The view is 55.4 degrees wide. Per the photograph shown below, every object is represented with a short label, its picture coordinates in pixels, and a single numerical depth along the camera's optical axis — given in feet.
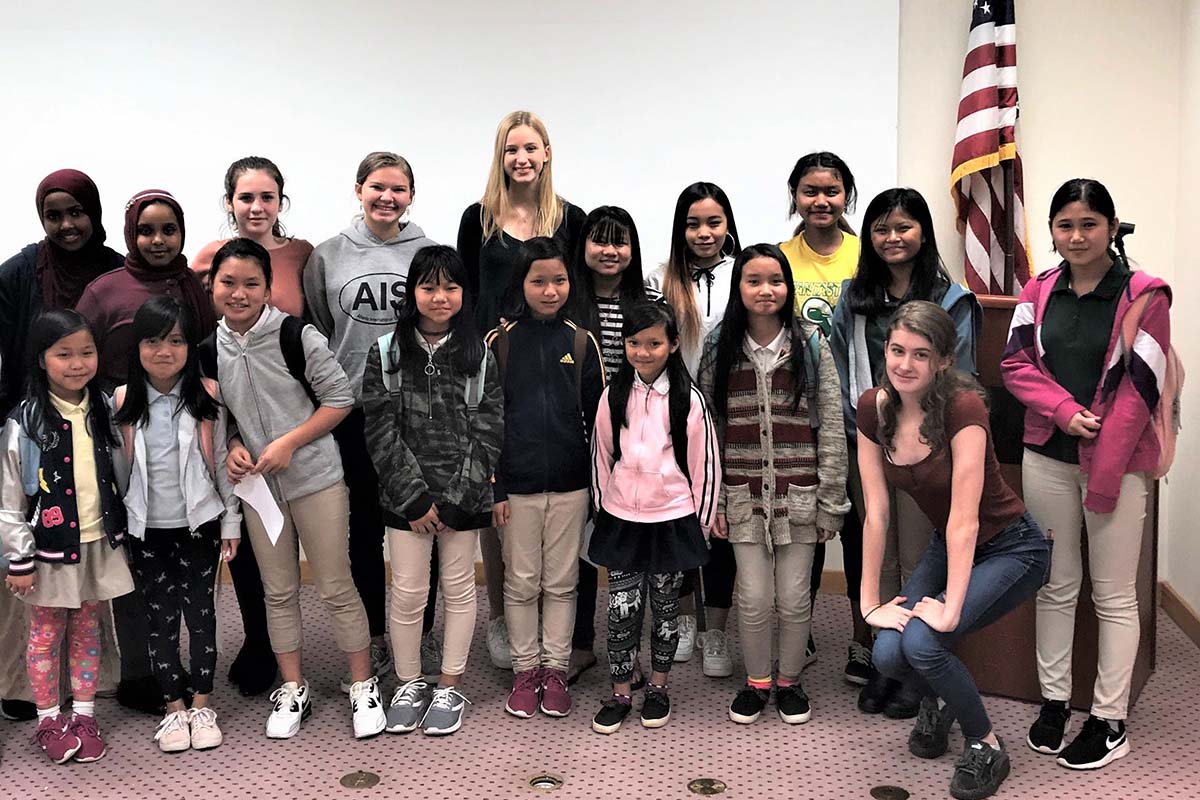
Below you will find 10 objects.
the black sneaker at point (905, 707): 10.23
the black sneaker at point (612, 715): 10.01
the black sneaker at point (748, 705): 10.19
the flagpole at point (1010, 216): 12.53
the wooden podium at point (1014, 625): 10.07
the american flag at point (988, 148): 12.37
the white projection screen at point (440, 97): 13.21
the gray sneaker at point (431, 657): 11.26
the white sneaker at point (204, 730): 9.86
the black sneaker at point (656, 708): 10.13
